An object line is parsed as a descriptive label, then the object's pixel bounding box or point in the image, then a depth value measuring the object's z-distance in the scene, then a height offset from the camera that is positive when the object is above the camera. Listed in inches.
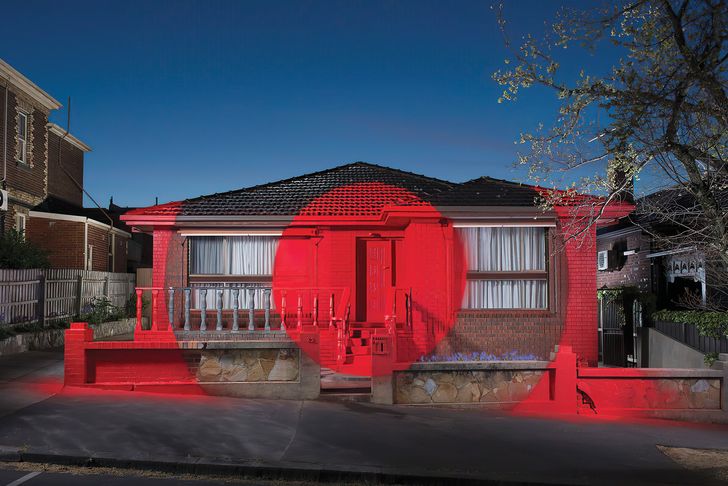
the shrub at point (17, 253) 657.0 +35.6
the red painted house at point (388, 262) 506.9 +21.2
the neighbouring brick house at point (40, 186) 824.3 +136.8
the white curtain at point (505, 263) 515.2 +18.9
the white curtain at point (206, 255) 580.4 +28.8
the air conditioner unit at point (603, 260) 770.8 +32.3
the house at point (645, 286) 585.0 +1.1
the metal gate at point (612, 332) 639.1 -43.7
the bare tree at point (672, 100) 303.6 +87.8
